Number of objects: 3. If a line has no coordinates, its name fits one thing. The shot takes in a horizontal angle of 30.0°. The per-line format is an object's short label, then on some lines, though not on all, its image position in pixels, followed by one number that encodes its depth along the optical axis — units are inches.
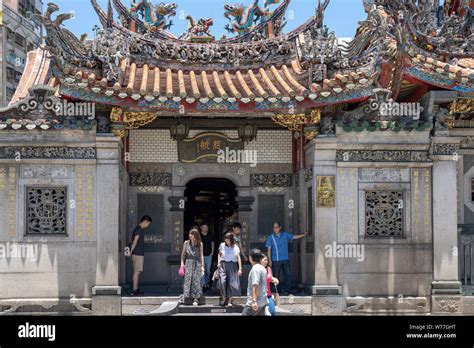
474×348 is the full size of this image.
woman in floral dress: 609.0
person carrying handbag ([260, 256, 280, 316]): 490.3
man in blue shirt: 669.9
